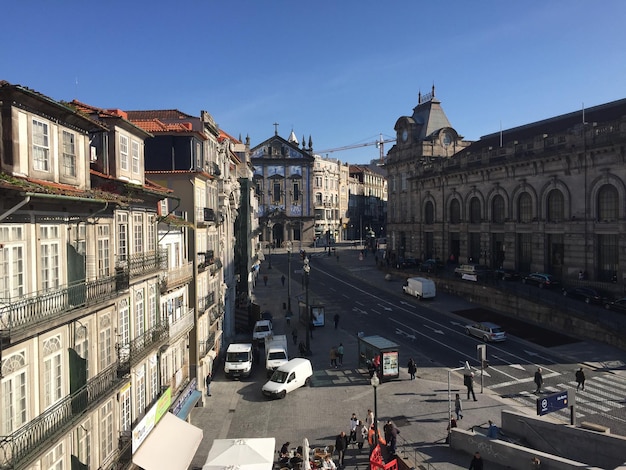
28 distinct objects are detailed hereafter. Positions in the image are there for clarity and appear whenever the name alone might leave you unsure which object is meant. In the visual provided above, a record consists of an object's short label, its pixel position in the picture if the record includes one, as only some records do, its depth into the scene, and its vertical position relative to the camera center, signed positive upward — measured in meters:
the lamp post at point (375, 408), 18.79 -6.92
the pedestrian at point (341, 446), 19.14 -8.50
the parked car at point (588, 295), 38.69 -5.86
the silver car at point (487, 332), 34.81 -7.70
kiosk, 27.83 -7.59
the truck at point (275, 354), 29.80 -7.79
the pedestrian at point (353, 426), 20.50 -8.28
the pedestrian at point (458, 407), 22.34 -8.29
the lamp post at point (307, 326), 33.44 -6.78
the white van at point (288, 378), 25.89 -8.15
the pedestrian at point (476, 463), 16.97 -8.20
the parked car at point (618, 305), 35.87 -6.10
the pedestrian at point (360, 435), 20.34 -8.64
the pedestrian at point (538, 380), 25.32 -8.03
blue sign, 19.70 -7.25
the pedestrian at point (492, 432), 19.16 -8.08
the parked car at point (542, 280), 45.47 -5.32
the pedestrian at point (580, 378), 25.52 -8.02
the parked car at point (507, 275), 50.53 -5.24
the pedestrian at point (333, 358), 30.81 -8.16
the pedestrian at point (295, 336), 35.97 -7.95
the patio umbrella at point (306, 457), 16.60 -7.77
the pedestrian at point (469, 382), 24.55 -7.85
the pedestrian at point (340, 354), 31.36 -8.07
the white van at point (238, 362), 29.39 -7.99
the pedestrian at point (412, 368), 27.86 -8.07
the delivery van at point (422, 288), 49.03 -6.26
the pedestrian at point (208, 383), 27.08 -8.49
